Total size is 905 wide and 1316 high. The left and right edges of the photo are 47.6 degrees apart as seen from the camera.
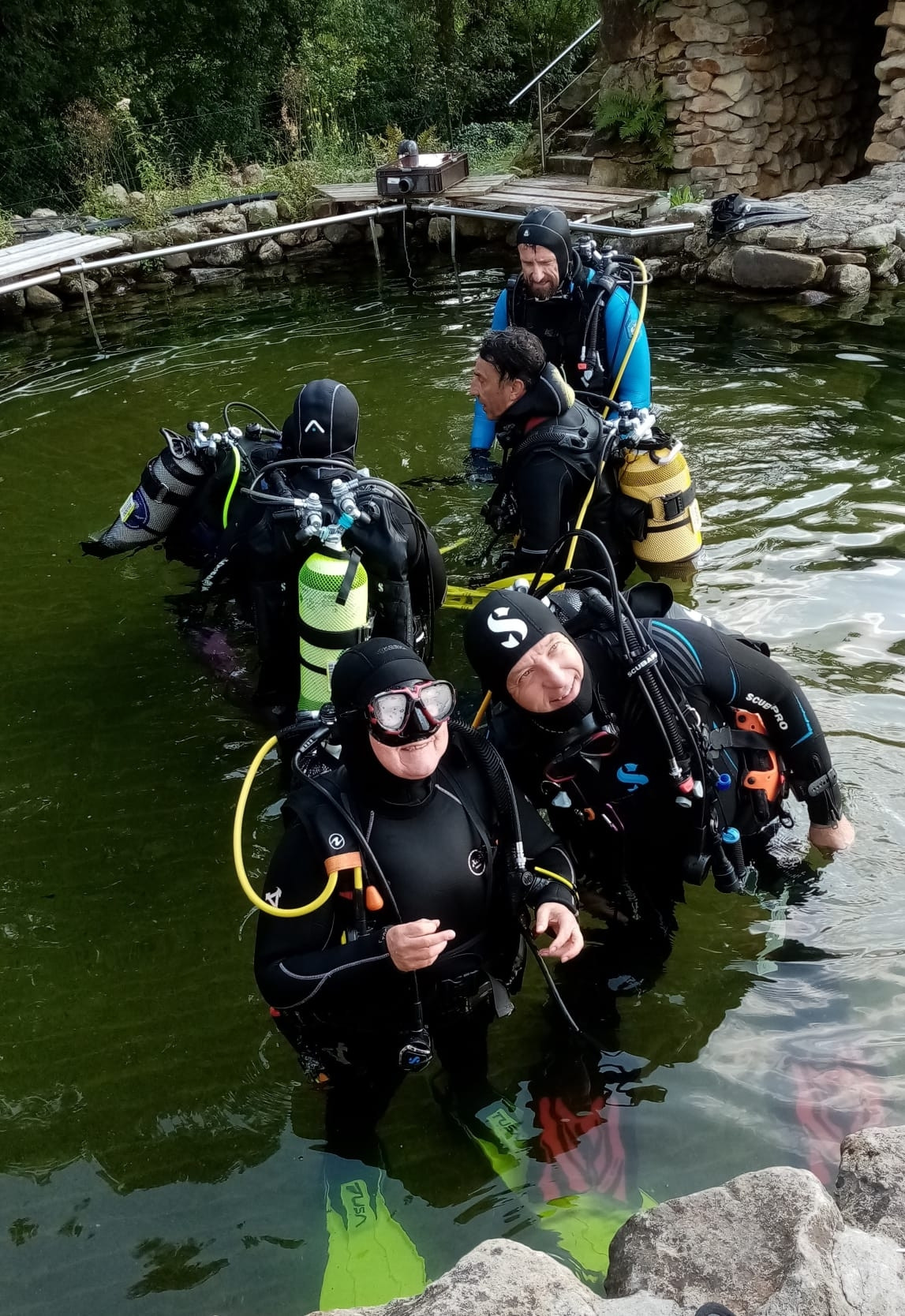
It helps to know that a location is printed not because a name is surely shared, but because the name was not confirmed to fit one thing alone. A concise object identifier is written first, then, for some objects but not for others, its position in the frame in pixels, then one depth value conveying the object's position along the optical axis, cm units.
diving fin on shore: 932
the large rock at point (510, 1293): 192
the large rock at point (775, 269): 902
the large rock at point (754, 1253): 188
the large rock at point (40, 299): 1129
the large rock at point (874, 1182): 212
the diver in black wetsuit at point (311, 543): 373
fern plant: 1142
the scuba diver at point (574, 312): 491
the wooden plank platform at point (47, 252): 973
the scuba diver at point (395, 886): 237
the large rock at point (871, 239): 902
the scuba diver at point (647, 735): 259
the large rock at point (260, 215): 1294
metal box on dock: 1141
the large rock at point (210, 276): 1218
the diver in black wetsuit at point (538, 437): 402
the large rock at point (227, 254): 1240
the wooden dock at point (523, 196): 1086
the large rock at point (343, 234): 1270
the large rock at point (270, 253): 1257
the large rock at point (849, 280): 891
